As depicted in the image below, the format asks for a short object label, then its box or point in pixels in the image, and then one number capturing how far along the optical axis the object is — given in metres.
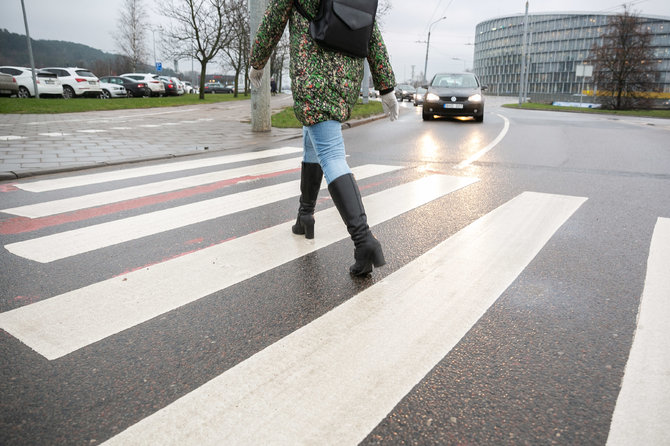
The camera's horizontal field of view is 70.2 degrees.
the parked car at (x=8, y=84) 24.09
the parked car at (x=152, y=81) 32.28
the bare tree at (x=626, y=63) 43.19
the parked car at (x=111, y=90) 29.69
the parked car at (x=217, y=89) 60.75
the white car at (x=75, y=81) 26.50
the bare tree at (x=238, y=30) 30.98
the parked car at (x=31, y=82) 24.55
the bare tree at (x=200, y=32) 29.48
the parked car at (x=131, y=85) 31.25
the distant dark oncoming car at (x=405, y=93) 40.08
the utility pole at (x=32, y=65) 24.64
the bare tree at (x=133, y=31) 50.28
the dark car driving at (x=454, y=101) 14.80
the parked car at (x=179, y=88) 37.51
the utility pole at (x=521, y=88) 39.98
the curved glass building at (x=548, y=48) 94.75
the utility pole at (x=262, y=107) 10.70
